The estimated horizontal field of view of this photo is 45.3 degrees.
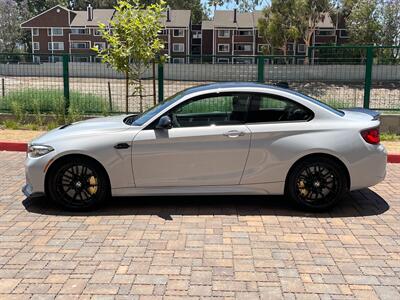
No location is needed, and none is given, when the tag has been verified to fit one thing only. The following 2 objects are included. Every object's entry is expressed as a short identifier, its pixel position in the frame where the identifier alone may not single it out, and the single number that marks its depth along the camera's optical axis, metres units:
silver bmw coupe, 5.86
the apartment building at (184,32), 67.50
